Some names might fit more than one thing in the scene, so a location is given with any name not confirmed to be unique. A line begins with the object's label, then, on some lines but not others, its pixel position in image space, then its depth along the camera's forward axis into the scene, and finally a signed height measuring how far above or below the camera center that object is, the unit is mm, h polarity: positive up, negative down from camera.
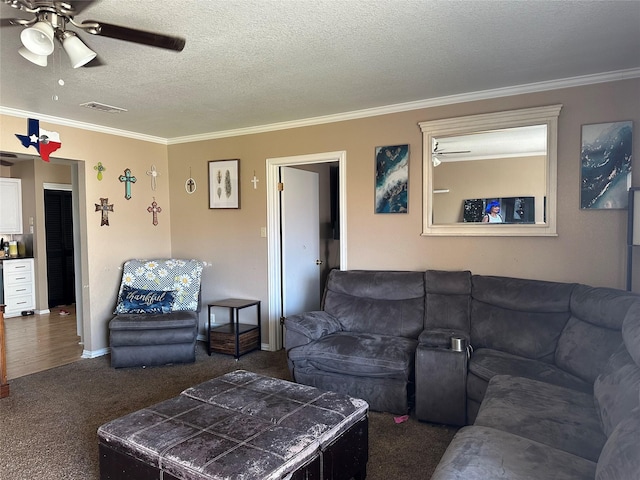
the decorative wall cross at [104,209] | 4457 +216
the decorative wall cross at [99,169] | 4422 +643
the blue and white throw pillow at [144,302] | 4266 -761
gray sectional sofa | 1587 -873
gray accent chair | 3957 -1052
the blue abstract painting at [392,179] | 3742 +431
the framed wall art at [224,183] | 4691 +506
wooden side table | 4238 -1122
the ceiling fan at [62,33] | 1768 +865
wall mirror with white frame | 3213 +427
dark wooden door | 6852 -292
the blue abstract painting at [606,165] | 2920 +424
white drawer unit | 6191 -860
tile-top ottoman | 1646 -917
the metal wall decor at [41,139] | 3820 +843
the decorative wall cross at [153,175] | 4988 +647
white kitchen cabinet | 6379 +373
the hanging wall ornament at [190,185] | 4996 +516
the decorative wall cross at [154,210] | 5004 +223
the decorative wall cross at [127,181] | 4695 +541
